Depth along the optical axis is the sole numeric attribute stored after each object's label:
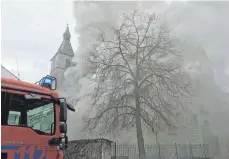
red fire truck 3.86
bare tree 14.83
